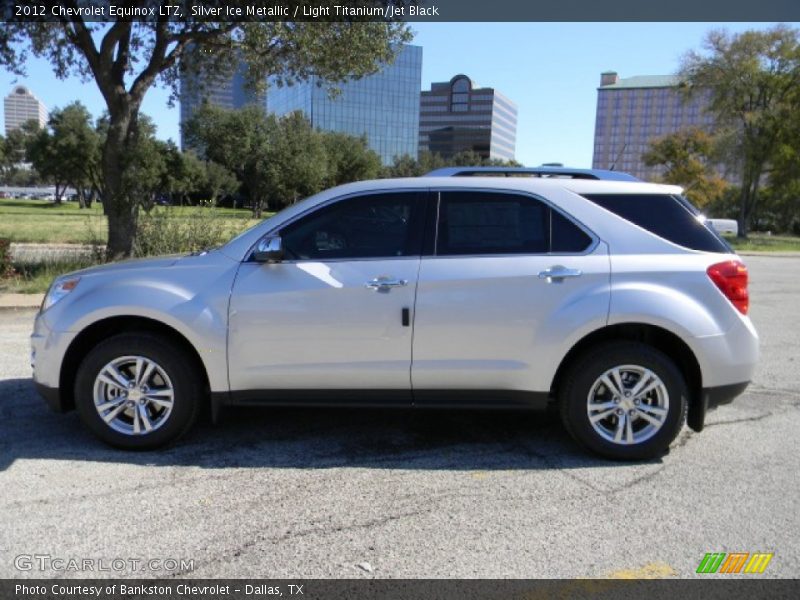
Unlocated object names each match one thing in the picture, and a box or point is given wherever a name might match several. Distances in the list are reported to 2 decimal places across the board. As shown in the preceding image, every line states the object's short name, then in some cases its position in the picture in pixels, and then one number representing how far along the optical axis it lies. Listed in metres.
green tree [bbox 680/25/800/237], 42.72
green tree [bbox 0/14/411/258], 12.02
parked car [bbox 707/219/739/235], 47.36
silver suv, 4.10
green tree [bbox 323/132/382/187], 63.25
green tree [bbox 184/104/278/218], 53.62
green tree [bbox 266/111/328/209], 53.41
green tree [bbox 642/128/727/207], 50.44
